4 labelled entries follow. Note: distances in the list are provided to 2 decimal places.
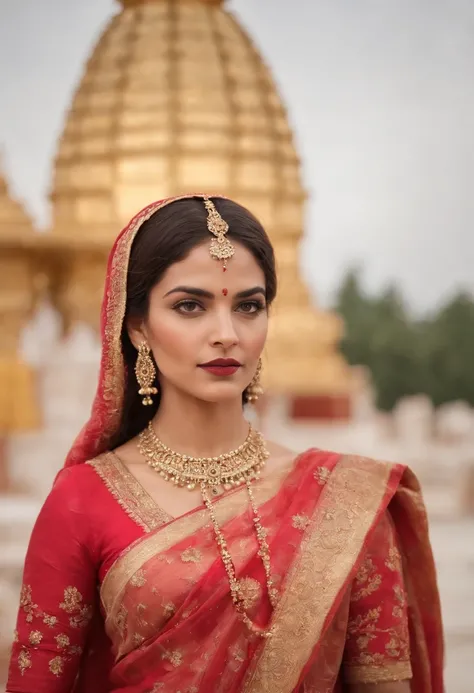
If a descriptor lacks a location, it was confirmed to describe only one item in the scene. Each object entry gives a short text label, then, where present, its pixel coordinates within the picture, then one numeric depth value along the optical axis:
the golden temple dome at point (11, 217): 13.30
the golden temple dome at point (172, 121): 14.26
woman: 2.75
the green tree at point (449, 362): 29.98
